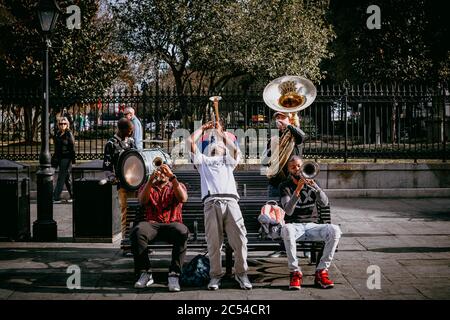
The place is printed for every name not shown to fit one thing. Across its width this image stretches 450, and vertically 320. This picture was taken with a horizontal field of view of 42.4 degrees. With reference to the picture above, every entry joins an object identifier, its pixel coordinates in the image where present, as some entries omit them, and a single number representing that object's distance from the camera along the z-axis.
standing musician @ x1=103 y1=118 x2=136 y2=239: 7.80
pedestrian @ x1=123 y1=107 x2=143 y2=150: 9.04
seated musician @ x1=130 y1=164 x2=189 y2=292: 6.29
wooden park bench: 6.62
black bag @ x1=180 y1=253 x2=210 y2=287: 6.33
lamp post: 8.90
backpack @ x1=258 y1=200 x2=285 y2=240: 6.46
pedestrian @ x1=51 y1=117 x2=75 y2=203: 12.55
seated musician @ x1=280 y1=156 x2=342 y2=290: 6.16
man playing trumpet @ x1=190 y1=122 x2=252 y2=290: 6.20
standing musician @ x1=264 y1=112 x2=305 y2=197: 7.57
